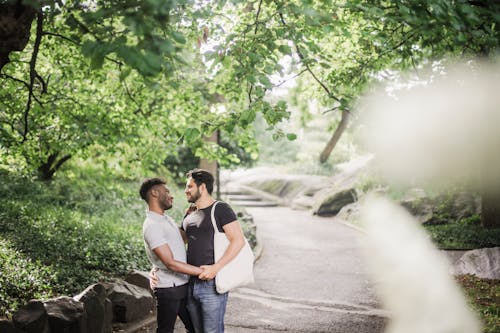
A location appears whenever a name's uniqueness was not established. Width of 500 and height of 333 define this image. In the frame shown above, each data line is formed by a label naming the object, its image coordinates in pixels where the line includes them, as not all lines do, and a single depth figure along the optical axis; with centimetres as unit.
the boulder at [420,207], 1431
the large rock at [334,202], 2000
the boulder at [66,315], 458
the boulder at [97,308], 508
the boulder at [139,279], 693
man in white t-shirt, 366
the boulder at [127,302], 606
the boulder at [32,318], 439
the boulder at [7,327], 414
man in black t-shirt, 372
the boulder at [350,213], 1747
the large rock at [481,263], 886
